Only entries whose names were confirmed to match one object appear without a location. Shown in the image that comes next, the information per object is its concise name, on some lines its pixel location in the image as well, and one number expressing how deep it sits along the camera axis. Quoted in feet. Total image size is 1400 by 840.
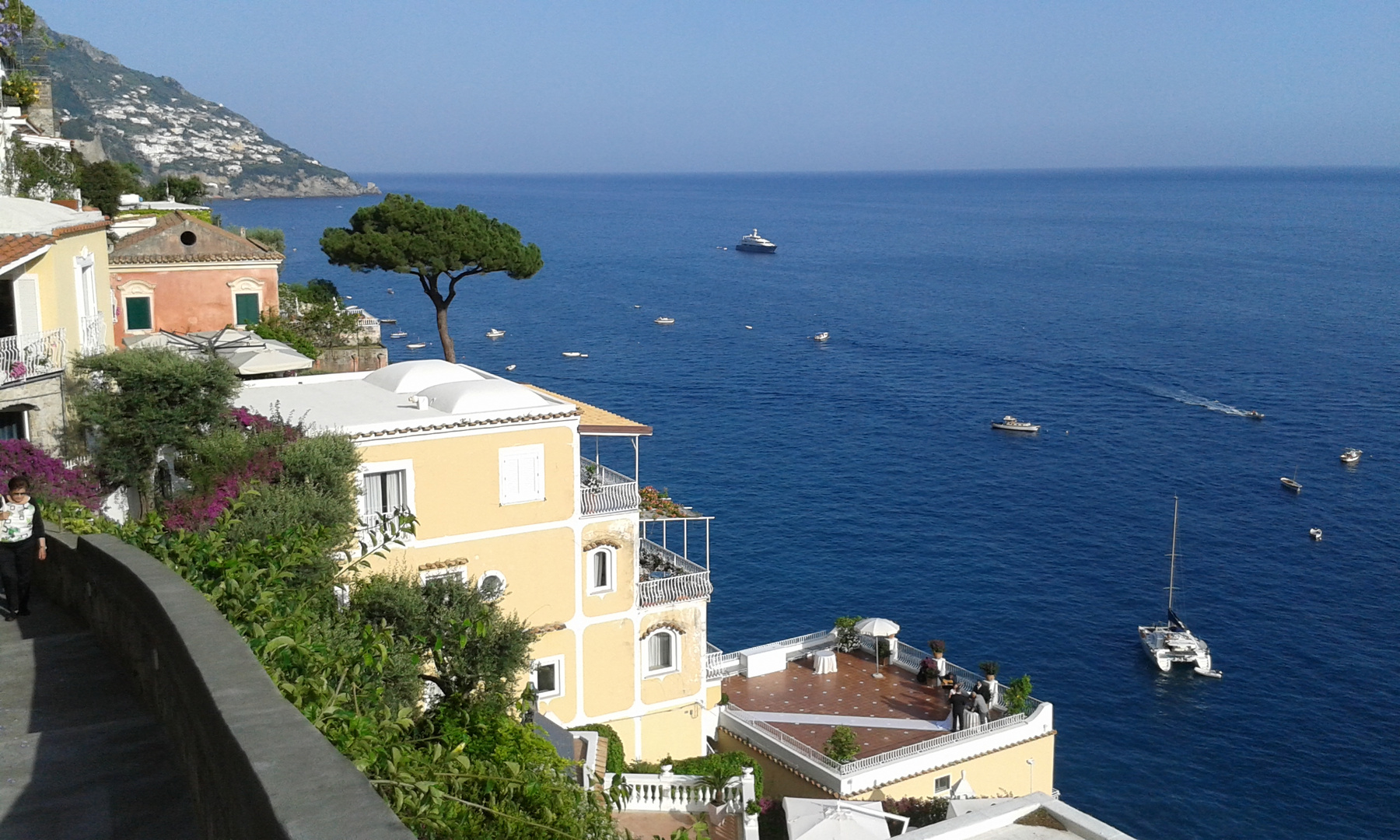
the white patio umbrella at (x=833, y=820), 70.13
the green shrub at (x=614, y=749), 71.10
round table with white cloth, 103.24
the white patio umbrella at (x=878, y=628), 103.86
